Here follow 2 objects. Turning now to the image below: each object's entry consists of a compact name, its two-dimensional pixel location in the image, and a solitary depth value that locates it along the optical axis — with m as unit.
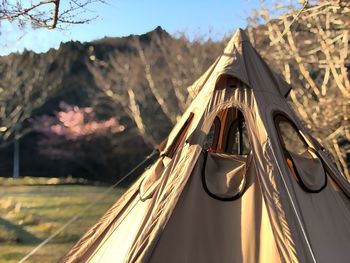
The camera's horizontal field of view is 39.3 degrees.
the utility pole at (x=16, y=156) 24.72
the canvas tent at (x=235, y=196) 3.99
